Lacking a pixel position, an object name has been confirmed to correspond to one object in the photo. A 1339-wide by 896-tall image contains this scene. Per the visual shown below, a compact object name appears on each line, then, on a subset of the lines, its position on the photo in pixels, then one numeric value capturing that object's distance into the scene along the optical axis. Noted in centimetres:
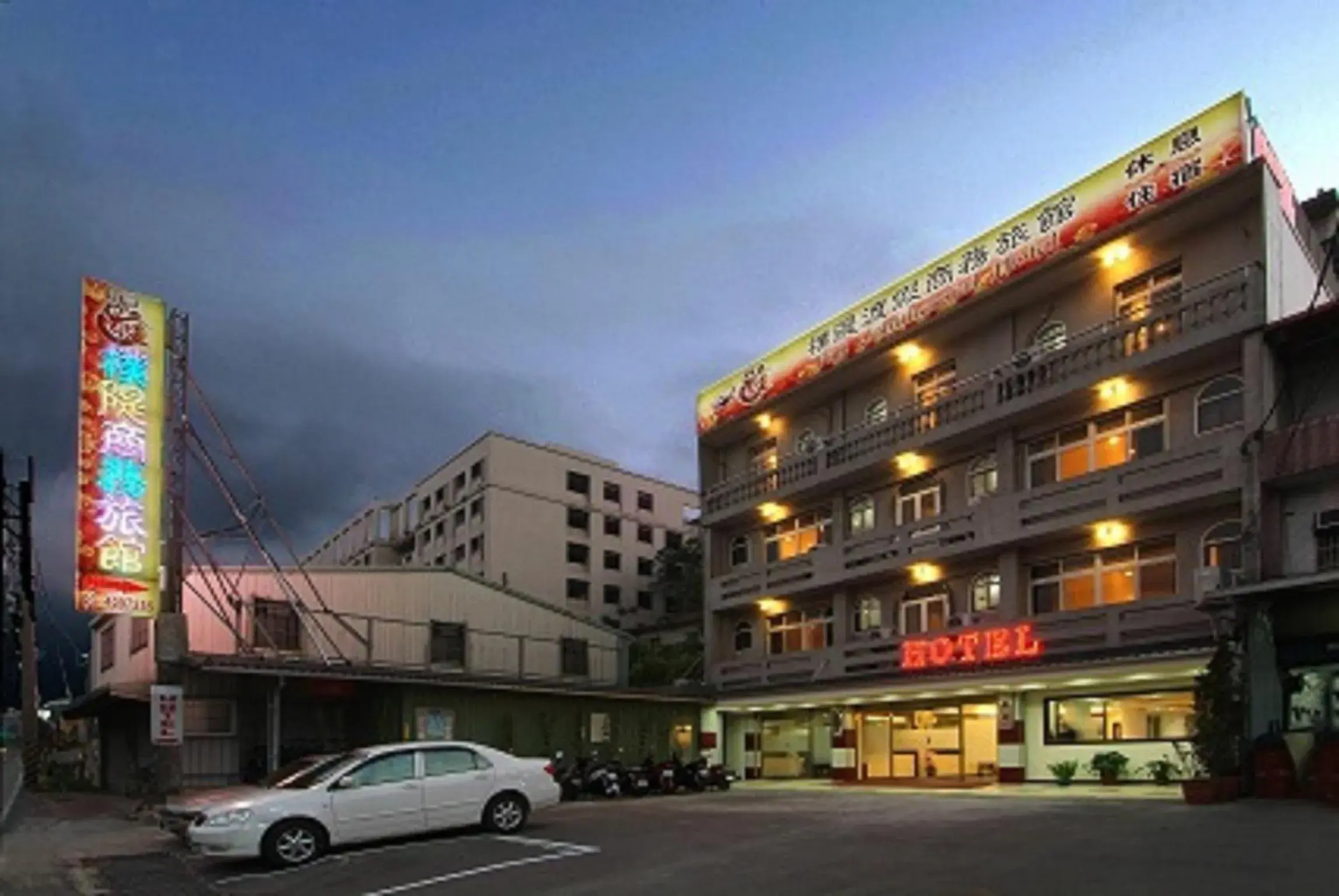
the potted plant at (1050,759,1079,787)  2472
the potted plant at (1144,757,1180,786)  2314
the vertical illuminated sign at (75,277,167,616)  2306
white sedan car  1442
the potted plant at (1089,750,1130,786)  2430
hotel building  2398
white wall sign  2152
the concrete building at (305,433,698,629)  7688
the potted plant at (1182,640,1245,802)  1972
